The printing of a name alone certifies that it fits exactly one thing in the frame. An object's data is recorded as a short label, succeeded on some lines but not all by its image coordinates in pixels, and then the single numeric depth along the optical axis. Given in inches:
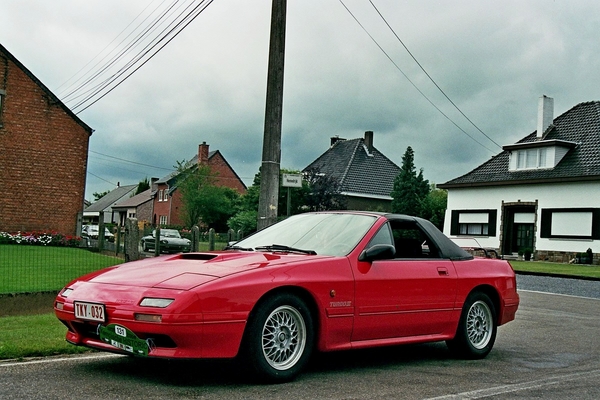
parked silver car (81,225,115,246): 834.0
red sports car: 204.4
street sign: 438.9
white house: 1409.9
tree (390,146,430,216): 2032.9
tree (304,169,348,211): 1774.1
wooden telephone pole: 412.8
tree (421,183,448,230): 2027.9
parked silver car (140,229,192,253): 719.7
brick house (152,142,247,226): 3031.5
